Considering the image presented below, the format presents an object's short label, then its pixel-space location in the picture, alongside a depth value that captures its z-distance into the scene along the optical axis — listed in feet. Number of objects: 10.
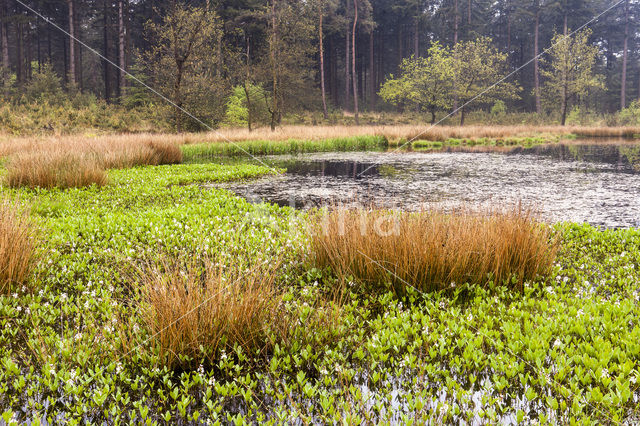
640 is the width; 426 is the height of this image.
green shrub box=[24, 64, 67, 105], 107.76
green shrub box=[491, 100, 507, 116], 171.73
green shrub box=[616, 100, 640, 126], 137.90
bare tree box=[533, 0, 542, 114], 160.97
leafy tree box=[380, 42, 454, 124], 143.43
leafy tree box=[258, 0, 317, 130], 98.84
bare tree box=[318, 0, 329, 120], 125.59
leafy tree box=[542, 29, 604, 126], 141.59
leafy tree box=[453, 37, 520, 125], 140.46
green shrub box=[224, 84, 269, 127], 113.16
